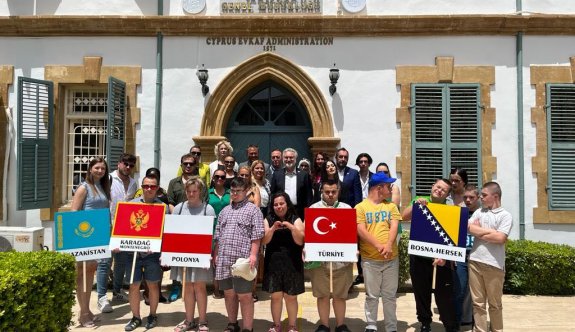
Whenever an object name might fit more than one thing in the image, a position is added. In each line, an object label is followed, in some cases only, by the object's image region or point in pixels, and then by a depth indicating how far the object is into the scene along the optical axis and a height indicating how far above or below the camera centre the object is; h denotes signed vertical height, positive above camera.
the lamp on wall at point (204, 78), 8.09 +1.62
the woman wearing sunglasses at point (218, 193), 5.72 -0.25
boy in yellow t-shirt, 4.81 -0.81
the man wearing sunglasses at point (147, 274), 5.14 -1.11
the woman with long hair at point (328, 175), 5.91 -0.02
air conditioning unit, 6.61 -0.94
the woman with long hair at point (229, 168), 6.12 +0.06
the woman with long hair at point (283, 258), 4.78 -0.87
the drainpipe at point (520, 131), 7.88 +0.73
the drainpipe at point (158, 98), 8.18 +1.29
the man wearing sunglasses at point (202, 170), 6.76 +0.04
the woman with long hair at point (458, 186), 5.43 -0.14
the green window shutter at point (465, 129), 7.96 +0.76
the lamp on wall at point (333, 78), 7.98 +1.61
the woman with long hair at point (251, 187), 5.63 -0.17
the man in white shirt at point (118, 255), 5.87 -1.00
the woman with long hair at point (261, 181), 6.05 -0.10
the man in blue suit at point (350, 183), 6.24 -0.13
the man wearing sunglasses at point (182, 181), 6.09 -0.11
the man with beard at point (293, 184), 6.08 -0.14
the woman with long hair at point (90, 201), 5.34 -0.34
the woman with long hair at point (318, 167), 6.33 +0.09
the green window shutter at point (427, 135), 8.00 +0.66
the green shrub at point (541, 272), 6.61 -1.37
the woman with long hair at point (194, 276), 5.00 -1.10
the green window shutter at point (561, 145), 7.88 +0.49
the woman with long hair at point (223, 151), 6.57 +0.30
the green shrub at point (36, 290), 3.86 -1.05
